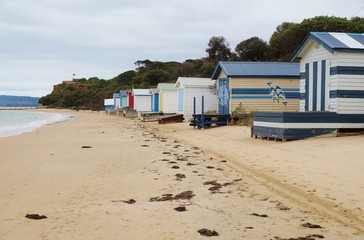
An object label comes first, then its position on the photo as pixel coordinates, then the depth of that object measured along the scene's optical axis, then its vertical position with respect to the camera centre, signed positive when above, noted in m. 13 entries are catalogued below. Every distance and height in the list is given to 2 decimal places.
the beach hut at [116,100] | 70.20 +0.41
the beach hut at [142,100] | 51.31 +0.29
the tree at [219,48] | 67.73 +9.06
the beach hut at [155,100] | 44.29 +0.25
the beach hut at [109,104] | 76.44 -0.32
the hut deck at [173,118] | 32.66 -1.27
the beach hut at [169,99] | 38.97 +0.31
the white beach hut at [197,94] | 31.34 +0.64
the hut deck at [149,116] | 39.91 -1.36
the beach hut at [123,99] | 61.92 +0.52
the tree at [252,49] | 58.74 +7.76
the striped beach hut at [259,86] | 25.09 +1.01
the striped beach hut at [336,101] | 14.52 +0.04
